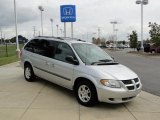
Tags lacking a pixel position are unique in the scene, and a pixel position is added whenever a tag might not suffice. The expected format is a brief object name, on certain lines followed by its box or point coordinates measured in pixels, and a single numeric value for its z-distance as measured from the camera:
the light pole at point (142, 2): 22.21
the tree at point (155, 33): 19.71
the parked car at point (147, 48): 23.37
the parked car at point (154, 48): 21.28
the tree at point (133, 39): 30.12
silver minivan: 3.64
